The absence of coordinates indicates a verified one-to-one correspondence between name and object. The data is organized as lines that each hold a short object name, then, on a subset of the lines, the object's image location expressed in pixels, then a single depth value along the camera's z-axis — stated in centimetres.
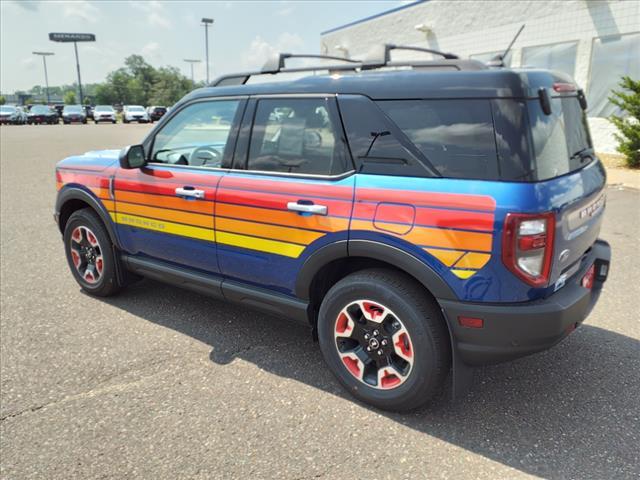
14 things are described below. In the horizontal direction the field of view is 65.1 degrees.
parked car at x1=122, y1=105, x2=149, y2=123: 4222
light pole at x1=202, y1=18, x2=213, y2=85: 6259
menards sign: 8812
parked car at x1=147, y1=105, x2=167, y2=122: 4495
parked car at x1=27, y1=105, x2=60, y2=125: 3997
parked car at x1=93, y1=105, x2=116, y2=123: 4116
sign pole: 7294
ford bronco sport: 231
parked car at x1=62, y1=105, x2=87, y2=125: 4141
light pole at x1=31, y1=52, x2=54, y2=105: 9244
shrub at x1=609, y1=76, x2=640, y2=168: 1107
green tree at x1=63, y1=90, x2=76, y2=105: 11370
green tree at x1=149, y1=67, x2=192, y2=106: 9778
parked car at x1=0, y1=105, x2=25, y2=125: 3859
